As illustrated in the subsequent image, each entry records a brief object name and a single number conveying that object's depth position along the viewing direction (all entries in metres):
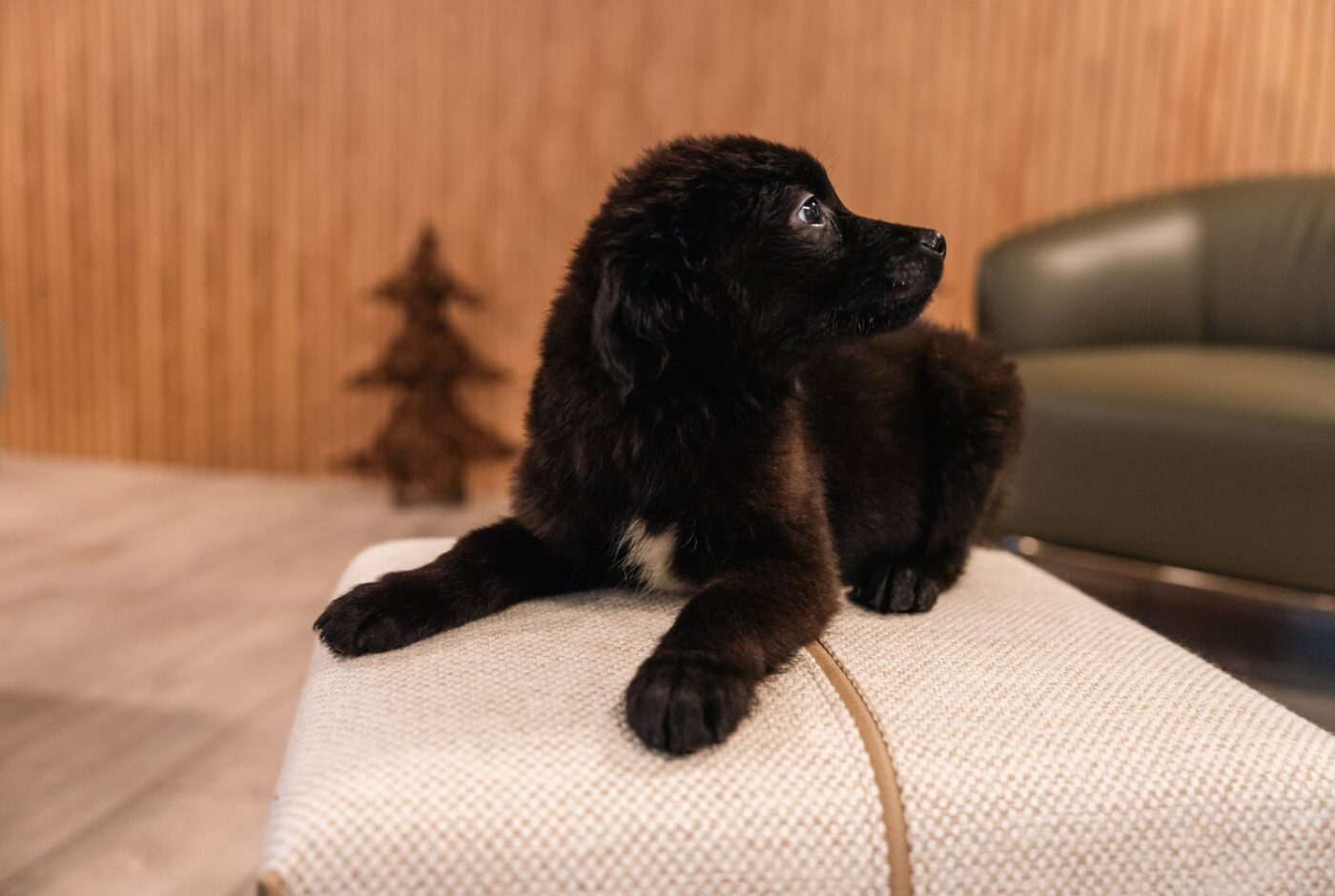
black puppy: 1.05
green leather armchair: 1.96
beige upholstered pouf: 0.77
